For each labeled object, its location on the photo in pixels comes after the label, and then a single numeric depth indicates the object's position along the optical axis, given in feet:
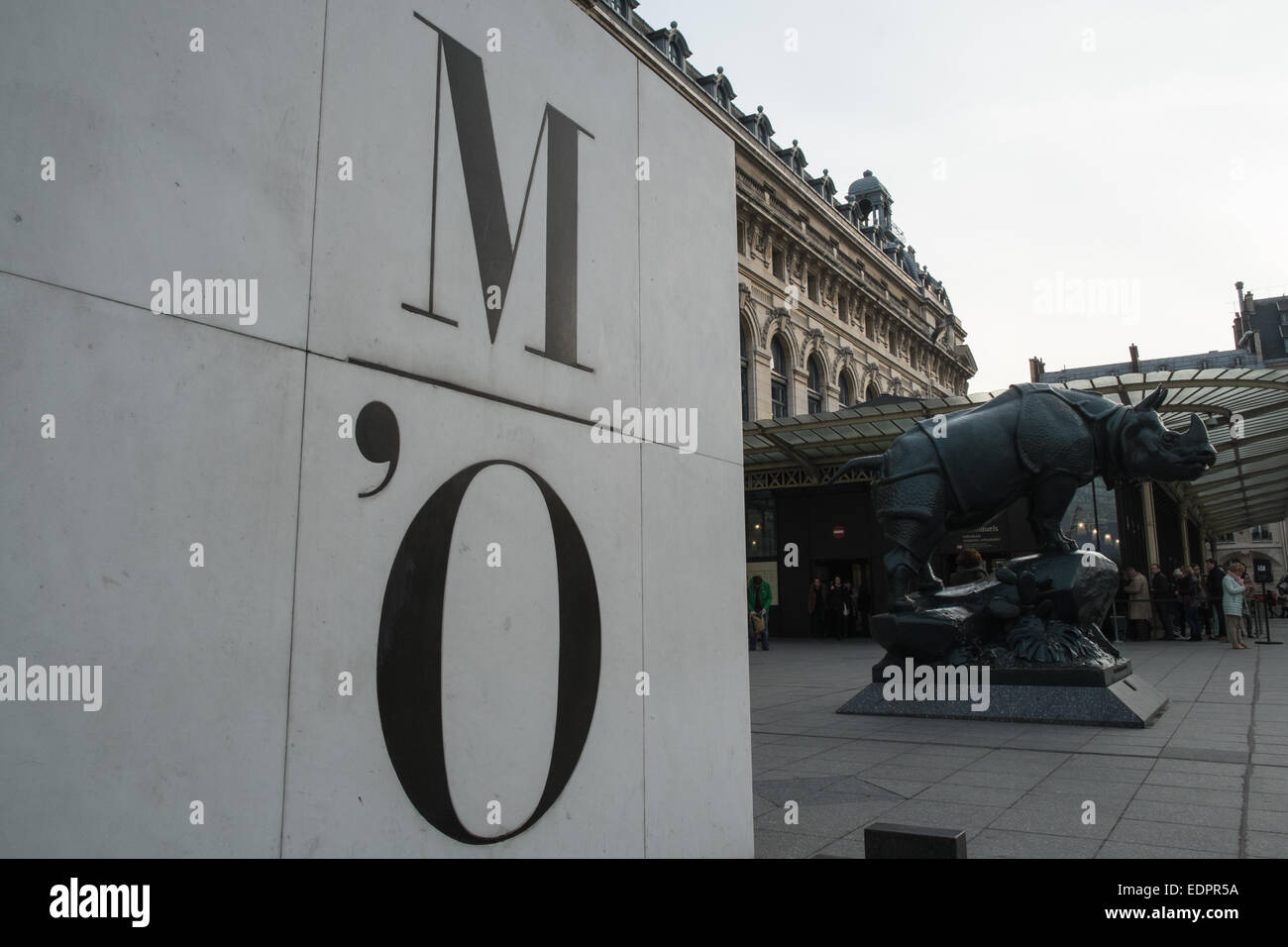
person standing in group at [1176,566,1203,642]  60.95
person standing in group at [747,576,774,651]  62.08
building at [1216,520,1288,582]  224.53
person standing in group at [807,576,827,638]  79.92
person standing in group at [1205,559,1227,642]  63.87
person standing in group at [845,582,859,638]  79.15
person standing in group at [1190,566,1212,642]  63.26
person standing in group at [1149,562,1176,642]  62.13
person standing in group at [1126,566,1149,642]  60.75
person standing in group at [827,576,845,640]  76.84
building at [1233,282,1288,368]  244.22
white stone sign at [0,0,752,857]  6.02
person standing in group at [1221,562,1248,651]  52.70
